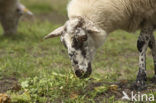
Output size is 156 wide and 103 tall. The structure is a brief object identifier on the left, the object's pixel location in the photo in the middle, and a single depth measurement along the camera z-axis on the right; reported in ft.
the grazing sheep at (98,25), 24.66
